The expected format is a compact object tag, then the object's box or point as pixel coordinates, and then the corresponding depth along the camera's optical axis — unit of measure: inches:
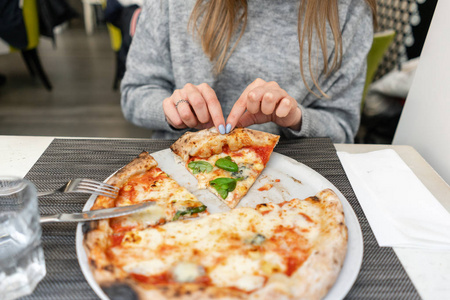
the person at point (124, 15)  100.4
